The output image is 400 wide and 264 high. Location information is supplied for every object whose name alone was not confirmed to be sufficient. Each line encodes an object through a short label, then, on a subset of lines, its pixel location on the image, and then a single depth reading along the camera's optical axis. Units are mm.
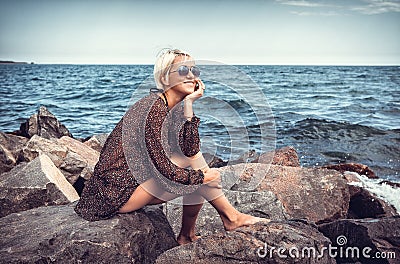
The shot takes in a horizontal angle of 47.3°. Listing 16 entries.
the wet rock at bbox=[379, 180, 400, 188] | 7159
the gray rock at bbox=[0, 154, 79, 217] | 4832
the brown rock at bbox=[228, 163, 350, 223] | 5216
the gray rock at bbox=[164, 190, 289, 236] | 4238
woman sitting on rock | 3338
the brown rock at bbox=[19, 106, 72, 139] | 10109
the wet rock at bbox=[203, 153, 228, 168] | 7909
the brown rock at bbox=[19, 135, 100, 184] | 6270
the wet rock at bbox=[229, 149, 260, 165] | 6745
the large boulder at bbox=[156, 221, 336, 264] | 3143
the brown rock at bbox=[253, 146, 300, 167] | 7383
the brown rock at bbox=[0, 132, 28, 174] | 6635
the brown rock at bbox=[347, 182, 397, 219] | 5773
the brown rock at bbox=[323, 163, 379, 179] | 7588
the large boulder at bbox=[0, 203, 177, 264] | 3219
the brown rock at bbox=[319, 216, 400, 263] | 3709
